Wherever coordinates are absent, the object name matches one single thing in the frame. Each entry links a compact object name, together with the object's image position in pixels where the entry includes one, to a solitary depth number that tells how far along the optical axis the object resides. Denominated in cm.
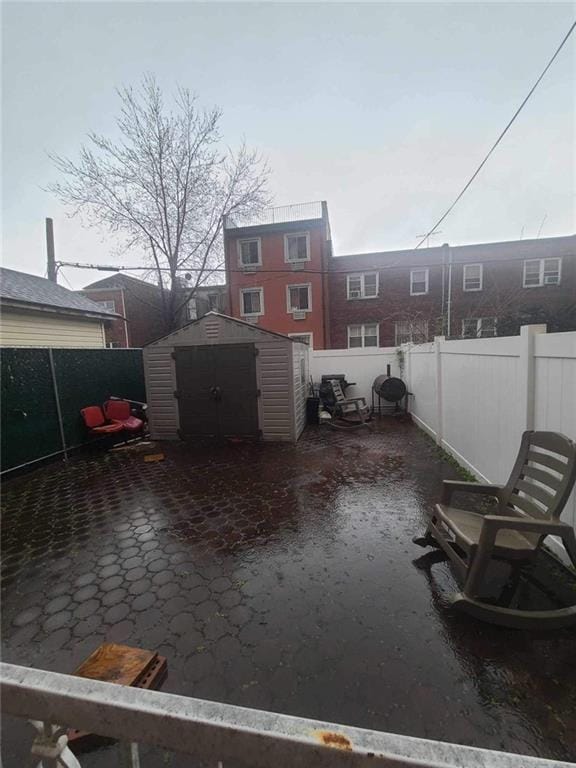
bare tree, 1020
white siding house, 727
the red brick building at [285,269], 1598
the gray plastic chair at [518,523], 199
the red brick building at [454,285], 1599
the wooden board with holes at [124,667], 163
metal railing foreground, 57
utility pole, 1339
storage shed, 649
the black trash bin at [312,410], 840
